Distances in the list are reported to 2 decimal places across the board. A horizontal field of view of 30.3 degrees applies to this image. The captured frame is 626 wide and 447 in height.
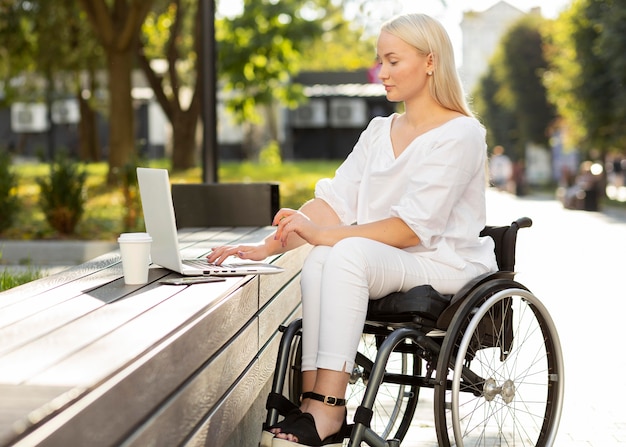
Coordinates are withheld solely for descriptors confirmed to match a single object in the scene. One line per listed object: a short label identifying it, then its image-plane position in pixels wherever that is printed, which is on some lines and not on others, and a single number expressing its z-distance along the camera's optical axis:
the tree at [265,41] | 22.53
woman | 3.56
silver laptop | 3.71
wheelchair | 3.59
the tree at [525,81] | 54.06
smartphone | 3.72
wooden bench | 2.08
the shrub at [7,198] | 14.53
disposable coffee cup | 3.66
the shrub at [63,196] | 14.19
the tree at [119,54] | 19.66
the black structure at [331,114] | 52.88
